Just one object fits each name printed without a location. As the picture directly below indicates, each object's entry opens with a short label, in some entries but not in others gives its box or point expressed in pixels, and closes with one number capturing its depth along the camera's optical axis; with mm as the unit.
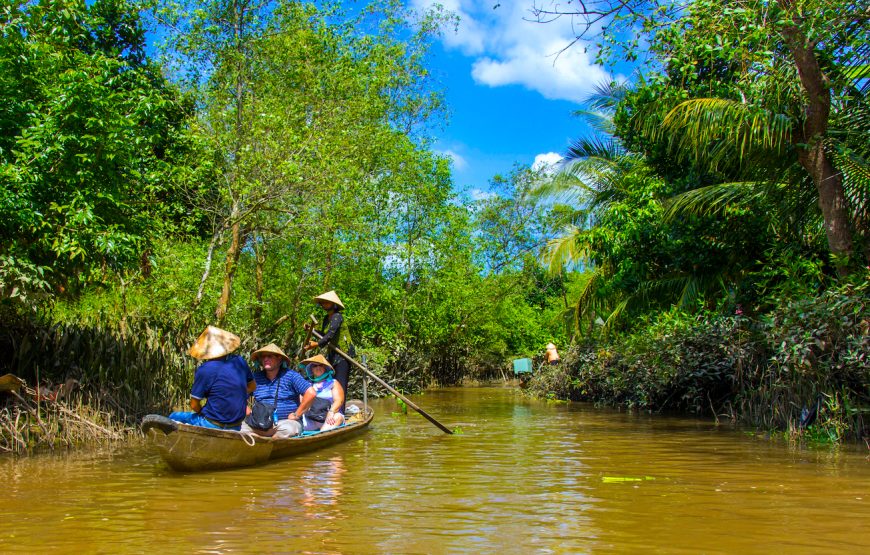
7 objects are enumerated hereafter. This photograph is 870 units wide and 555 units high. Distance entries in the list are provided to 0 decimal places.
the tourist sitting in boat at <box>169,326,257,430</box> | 7829
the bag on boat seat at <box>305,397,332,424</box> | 10094
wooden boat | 7152
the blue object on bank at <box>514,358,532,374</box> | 23453
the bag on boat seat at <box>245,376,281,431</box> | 8594
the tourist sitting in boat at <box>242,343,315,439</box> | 8898
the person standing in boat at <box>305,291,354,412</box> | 11320
